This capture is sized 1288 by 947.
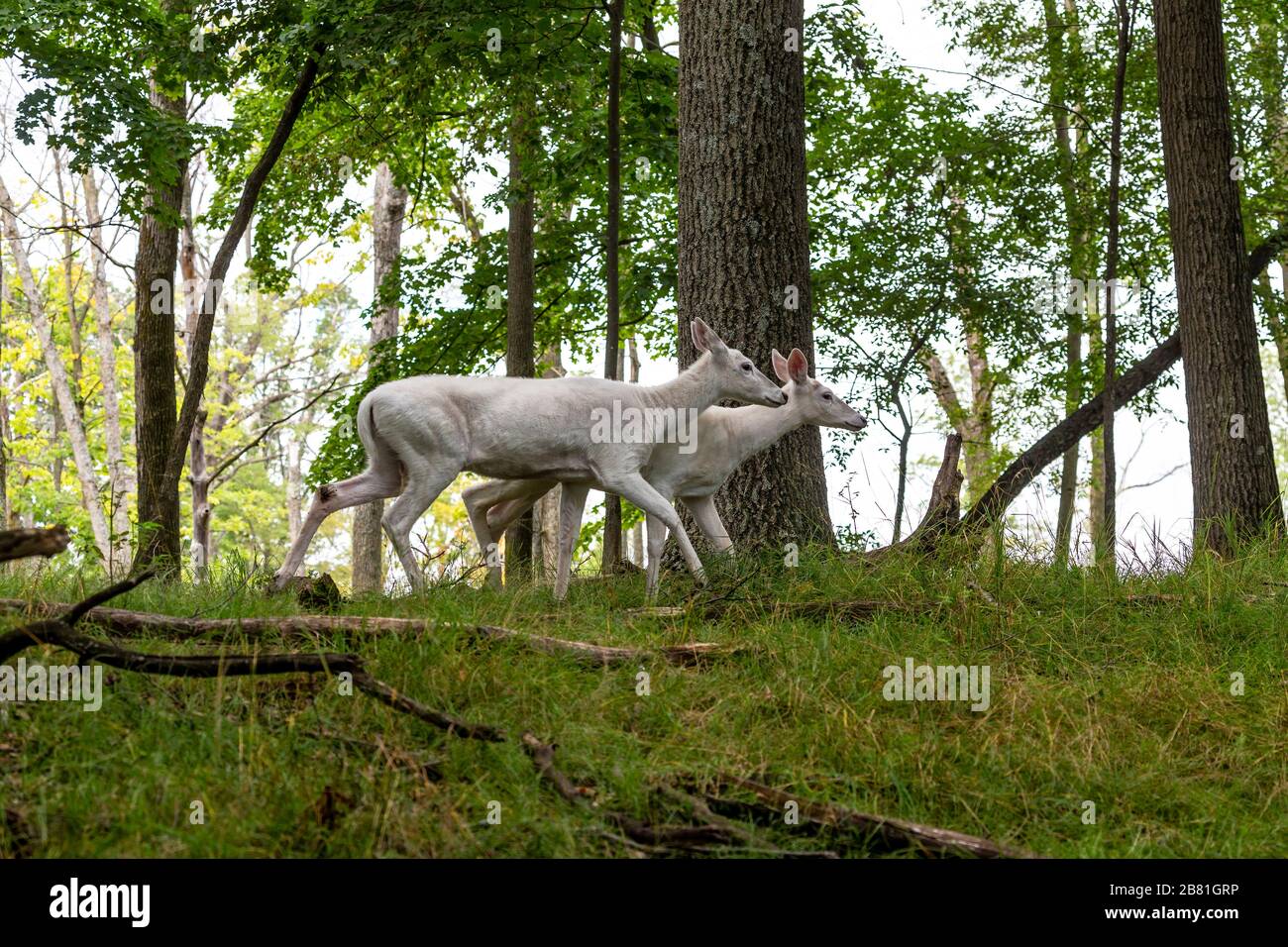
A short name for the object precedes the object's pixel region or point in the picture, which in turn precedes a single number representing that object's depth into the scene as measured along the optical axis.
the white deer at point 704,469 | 8.31
